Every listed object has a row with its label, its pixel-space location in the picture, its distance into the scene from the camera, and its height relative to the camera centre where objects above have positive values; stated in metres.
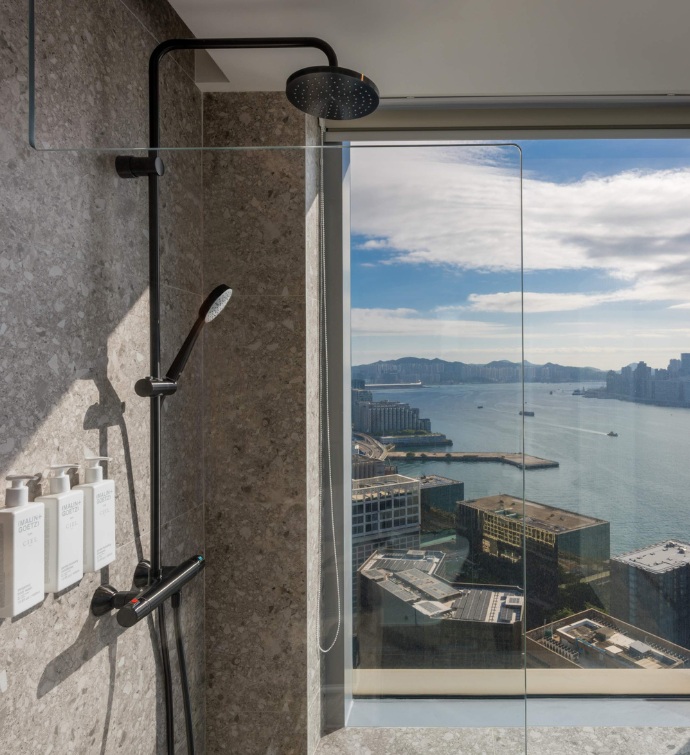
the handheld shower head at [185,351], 0.89 +0.05
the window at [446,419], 0.94 -0.07
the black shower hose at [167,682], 0.89 -0.50
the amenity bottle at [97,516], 0.84 -0.22
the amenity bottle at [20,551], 0.72 -0.24
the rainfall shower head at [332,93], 0.96 +0.54
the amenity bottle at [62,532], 0.79 -0.23
